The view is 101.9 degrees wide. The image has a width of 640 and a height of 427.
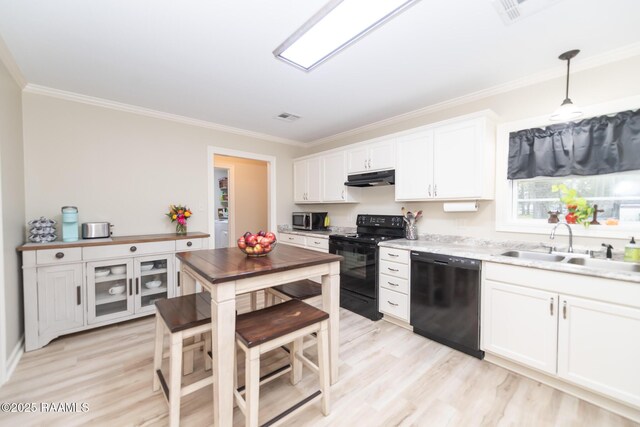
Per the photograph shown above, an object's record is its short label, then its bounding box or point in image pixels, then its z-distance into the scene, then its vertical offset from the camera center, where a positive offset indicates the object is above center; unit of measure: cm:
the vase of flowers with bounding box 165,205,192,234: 336 -9
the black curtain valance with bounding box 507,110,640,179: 200 +51
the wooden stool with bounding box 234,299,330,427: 133 -70
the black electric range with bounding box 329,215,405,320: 298 -61
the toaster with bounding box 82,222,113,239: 275 -22
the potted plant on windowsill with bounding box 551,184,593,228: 212 +1
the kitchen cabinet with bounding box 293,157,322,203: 424 +48
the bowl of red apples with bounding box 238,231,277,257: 182 -25
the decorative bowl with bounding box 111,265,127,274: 277 -65
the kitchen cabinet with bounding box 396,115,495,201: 251 +49
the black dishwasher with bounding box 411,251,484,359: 221 -84
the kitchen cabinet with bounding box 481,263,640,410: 158 -82
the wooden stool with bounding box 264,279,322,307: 201 -67
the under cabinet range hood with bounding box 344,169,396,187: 319 +38
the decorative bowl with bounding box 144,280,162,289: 299 -88
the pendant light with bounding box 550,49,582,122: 198 +75
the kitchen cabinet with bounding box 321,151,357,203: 383 +43
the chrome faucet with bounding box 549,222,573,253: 215 -24
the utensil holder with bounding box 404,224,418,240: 313 -29
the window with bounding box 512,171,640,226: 205 +10
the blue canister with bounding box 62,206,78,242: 261 -15
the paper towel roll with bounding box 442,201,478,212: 264 +1
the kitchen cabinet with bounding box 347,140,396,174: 323 +67
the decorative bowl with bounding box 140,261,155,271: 295 -65
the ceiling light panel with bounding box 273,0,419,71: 152 +120
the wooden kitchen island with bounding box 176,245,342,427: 139 -45
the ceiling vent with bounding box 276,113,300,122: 342 +123
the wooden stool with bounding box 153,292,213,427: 142 -71
